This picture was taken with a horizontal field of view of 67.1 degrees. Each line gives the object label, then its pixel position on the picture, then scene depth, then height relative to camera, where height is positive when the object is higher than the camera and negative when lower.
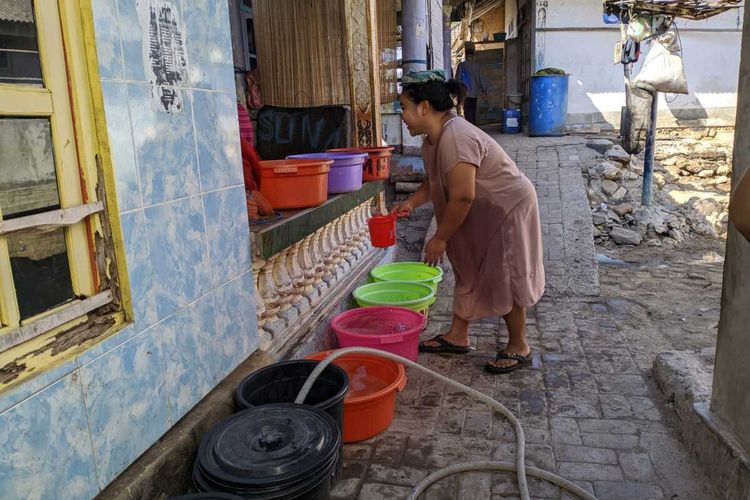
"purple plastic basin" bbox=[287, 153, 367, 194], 3.88 -0.22
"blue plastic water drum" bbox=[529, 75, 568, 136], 11.80 +0.58
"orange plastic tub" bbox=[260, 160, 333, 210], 3.19 -0.23
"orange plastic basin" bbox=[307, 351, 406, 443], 2.74 -1.31
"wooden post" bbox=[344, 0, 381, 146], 5.12 +0.62
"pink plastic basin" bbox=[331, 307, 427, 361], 3.33 -1.18
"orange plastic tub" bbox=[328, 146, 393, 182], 4.54 -0.19
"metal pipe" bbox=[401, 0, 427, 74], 7.88 +1.38
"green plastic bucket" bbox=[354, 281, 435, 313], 4.27 -1.17
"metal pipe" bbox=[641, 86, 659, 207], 8.17 -0.51
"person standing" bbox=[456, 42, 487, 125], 14.05 +1.33
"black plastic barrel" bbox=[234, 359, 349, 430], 2.53 -1.10
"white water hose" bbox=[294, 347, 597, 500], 2.35 -1.45
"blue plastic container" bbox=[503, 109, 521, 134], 13.66 +0.31
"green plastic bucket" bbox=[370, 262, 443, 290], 4.72 -1.13
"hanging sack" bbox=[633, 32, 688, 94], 8.66 +0.91
